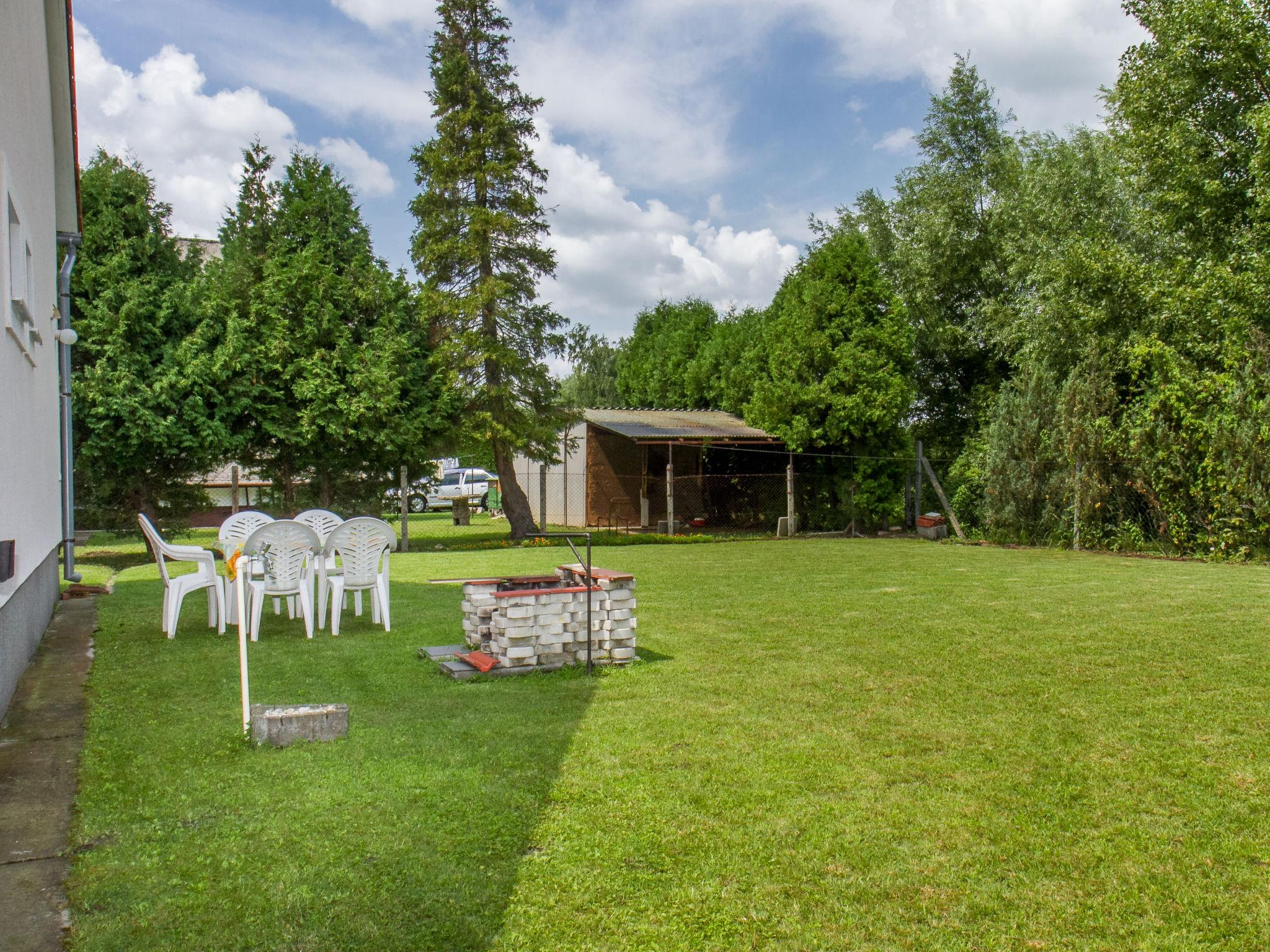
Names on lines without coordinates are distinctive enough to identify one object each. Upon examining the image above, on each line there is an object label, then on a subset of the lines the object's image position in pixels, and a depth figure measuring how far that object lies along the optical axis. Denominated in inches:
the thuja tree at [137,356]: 572.1
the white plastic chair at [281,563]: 283.0
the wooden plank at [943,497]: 739.4
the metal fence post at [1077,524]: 636.1
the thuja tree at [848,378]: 800.9
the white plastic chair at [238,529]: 335.6
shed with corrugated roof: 913.5
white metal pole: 173.0
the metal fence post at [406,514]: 664.4
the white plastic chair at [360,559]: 300.8
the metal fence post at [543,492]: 753.6
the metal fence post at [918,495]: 796.0
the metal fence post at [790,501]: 798.5
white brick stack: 237.5
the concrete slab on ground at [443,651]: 252.5
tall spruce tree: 712.4
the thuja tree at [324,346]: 640.4
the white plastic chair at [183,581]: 294.2
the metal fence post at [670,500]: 761.6
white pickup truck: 1353.3
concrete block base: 171.3
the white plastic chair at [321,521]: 370.0
